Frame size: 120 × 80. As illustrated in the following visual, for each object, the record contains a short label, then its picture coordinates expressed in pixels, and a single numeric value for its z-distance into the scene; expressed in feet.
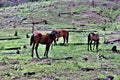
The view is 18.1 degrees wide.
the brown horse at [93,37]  123.75
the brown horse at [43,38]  96.12
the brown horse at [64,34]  149.81
